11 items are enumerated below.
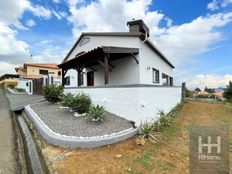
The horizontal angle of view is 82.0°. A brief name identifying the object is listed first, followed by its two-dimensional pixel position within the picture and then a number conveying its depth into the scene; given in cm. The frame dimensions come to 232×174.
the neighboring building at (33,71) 2524
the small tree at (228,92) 1616
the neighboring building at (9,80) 3046
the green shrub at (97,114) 528
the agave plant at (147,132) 477
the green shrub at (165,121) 601
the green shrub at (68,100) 613
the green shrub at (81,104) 592
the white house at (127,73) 550
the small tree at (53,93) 850
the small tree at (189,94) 1779
